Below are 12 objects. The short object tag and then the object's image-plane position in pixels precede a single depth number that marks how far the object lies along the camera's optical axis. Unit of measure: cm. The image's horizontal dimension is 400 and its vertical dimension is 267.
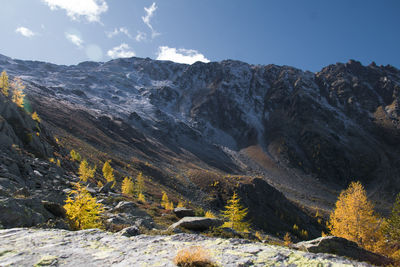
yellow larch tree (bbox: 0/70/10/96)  4901
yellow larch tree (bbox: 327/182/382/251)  2436
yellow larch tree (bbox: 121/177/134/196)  4444
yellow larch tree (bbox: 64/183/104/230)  1259
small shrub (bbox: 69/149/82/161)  4690
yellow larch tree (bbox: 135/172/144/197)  5212
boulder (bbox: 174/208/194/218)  2409
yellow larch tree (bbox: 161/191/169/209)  4847
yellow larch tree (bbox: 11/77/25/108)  4103
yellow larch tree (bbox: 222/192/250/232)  3284
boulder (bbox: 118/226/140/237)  1158
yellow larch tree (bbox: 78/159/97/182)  3360
